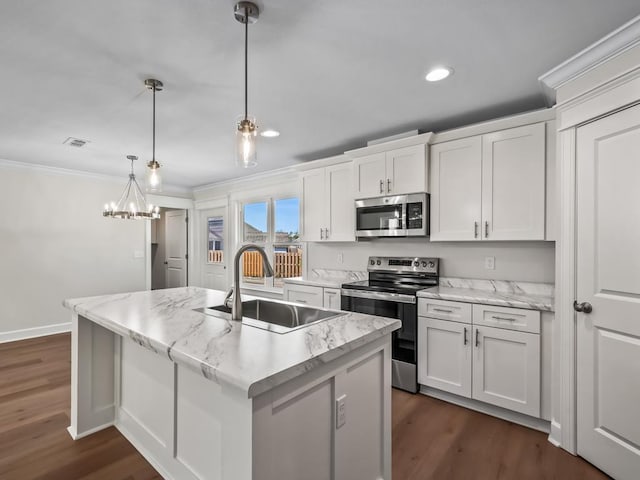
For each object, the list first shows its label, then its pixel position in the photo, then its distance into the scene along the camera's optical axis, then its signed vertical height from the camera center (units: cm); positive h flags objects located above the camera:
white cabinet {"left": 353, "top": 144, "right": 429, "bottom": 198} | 304 +66
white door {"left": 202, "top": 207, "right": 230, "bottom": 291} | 571 -17
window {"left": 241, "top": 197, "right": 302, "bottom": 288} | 476 +4
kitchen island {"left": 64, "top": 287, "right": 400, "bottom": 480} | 105 -65
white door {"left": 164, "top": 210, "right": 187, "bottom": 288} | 642 -15
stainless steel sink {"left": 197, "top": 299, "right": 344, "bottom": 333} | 179 -42
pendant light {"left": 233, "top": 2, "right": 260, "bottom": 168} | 158 +51
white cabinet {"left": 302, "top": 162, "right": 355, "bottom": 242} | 364 +41
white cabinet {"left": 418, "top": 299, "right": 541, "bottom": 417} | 231 -85
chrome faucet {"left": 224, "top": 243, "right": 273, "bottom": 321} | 165 -26
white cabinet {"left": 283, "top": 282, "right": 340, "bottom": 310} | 342 -60
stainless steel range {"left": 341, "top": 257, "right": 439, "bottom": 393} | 285 -52
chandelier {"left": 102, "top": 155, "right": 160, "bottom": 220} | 281 +22
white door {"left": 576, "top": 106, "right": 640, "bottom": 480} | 175 -27
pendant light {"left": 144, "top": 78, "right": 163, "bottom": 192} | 248 +47
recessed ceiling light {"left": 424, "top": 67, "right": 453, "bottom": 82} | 209 +107
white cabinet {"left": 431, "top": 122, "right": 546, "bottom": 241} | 250 +45
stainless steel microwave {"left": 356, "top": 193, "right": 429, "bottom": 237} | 305 +24
